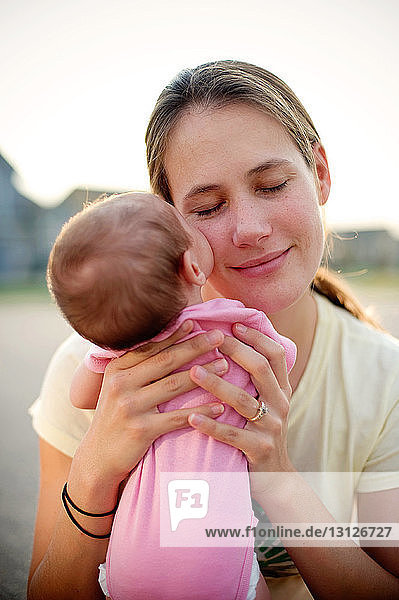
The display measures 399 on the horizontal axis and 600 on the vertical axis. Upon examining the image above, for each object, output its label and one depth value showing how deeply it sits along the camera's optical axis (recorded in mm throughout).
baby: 462
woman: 506
